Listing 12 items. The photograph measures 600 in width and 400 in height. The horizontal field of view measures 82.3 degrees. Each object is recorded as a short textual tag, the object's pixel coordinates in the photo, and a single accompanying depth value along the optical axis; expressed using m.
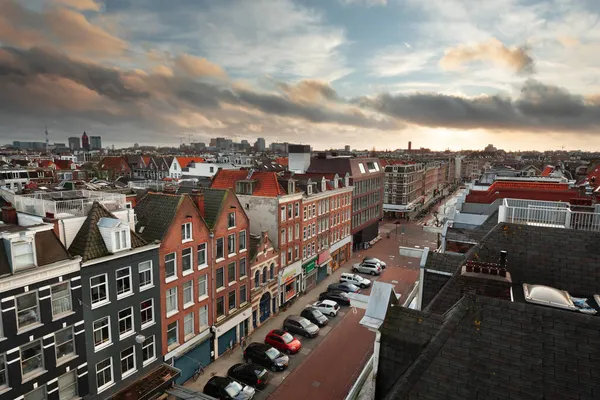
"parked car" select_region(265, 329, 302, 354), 32.47
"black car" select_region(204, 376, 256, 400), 25.48
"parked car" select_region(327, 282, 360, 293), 45.28
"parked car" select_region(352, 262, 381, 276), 53.53
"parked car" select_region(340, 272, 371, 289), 47.50
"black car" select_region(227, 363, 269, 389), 27.69
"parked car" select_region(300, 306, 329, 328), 37.62
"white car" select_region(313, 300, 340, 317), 39.69
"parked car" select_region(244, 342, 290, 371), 30.06
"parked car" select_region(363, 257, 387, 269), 55.72
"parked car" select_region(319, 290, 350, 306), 42.69
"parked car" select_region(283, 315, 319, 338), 35.22
